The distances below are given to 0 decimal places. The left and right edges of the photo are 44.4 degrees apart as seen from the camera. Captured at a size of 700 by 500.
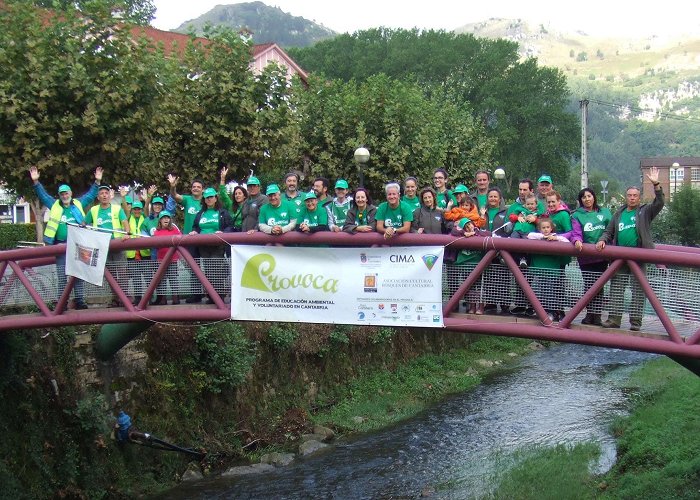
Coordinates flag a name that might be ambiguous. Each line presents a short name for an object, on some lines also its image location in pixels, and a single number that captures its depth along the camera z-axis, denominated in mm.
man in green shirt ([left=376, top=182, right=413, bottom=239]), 10336
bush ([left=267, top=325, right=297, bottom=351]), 19453
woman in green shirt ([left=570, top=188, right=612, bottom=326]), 9688
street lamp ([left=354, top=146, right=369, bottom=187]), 17031
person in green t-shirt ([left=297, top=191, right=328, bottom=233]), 10742
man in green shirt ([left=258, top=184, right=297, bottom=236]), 11188
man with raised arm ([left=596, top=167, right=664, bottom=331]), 9492
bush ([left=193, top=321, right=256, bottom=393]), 17328
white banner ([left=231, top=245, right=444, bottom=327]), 10297
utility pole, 33562
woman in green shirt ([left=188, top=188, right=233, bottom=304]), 11523
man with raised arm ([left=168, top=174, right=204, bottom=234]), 12445
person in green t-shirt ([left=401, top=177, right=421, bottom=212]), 11648
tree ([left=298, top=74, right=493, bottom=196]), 20547
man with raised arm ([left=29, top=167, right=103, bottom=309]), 12156
